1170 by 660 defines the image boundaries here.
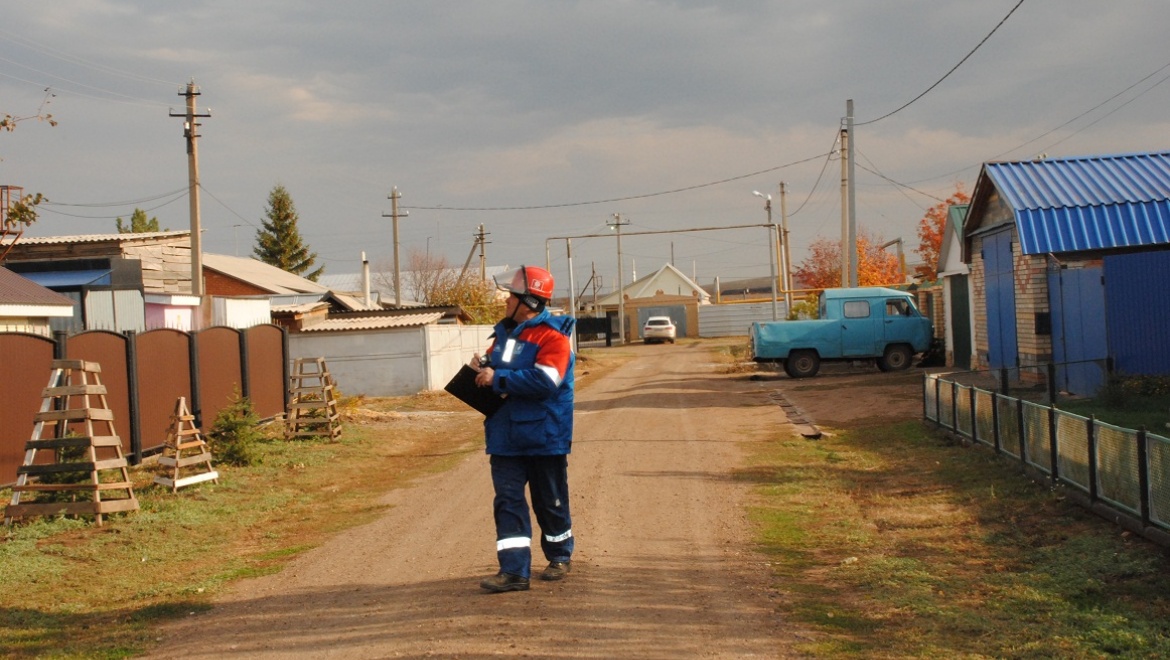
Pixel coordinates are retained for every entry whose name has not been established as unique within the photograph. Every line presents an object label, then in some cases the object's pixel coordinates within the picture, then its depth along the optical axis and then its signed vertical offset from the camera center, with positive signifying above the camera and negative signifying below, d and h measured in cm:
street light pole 5078 +506
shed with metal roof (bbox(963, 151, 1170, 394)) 1494 +86
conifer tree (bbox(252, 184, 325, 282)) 7019 +775
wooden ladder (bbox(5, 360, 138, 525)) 952 -91
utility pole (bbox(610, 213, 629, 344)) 6406 +167
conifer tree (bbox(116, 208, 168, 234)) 6134 +816
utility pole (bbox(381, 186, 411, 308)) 4903 +685
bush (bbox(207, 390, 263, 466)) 1320 -101
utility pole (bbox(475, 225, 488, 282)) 5978 +587
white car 6056 +42
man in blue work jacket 630 -50
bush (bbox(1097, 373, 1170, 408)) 1380 -99
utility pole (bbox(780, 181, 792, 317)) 4466 +308
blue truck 2767 -10
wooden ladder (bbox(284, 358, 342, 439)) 1628 -90
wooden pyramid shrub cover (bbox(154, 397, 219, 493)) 1131 -107
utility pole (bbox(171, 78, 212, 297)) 2589 +428
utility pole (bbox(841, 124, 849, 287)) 3359 +387
